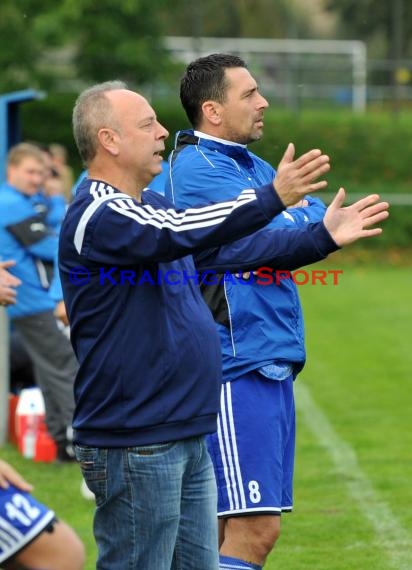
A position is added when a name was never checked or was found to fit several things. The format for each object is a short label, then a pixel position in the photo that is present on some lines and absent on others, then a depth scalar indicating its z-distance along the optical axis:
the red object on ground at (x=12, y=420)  19.30
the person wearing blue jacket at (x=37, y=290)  17.89
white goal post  59.29
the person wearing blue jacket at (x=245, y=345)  9.66
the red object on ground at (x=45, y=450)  18.02
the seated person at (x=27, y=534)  7.12
